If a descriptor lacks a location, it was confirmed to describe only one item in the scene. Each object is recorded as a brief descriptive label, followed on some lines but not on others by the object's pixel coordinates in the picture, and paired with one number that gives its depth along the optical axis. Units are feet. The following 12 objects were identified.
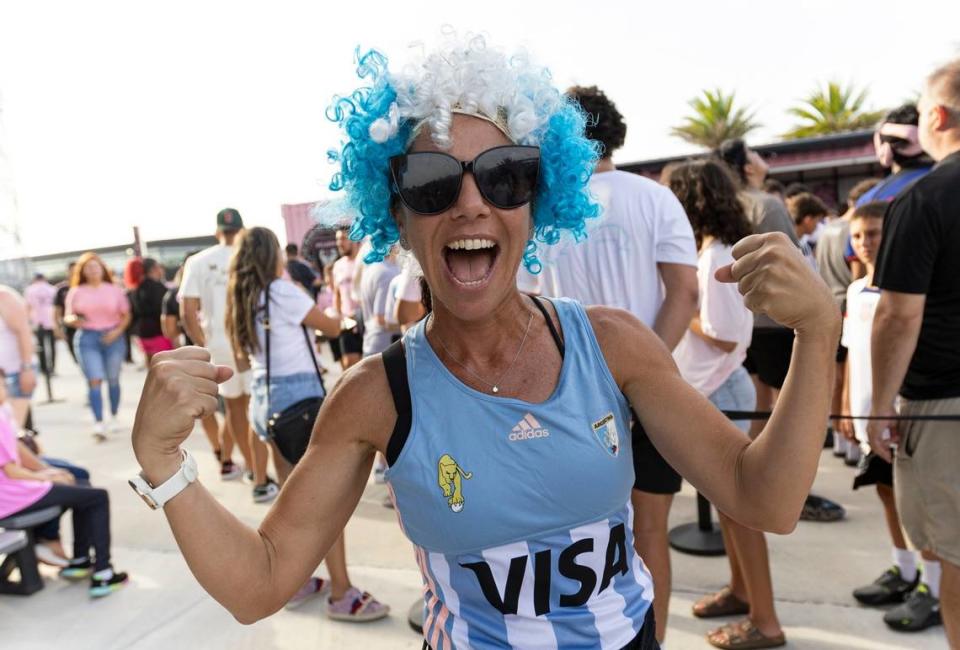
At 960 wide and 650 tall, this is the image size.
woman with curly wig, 4.46
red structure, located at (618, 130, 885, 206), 50.60
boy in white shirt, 10.12
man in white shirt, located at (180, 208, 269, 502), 18.04
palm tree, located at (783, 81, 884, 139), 121.60
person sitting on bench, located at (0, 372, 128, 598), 12.95
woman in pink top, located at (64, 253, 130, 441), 25.27
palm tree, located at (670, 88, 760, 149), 130.41
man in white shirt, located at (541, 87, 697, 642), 9.87
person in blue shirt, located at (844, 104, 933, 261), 12.17
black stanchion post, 13.41
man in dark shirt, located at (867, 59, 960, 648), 8.00
